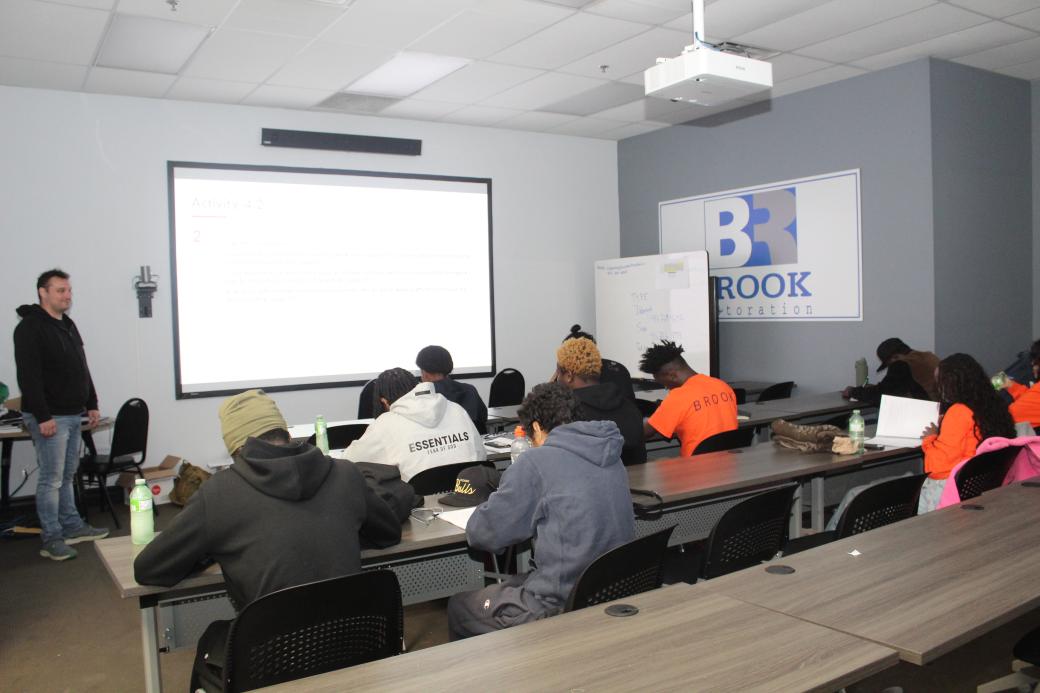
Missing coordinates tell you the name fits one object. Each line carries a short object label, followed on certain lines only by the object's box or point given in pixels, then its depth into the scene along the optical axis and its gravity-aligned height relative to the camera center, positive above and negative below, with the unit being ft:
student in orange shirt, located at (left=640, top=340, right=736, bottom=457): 13.78 -1.52
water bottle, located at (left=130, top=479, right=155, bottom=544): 8.15 -1.81
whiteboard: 23.40 +0.52
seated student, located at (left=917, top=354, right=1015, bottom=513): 11.24 -1.41
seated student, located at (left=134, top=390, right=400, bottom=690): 6.72 -1.63
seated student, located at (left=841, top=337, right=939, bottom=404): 17.66 -1.18
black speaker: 21.75 +5.21
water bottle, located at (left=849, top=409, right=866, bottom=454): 13.21 -1.76
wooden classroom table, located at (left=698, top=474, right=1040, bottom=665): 5.43 -2.03
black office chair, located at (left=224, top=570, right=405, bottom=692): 5.99 -2.30
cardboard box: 19.86 -3.54
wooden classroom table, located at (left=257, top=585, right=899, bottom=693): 4.76 -2.07
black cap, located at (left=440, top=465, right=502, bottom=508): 9.84 -1.95
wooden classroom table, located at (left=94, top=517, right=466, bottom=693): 7.14 -2.17
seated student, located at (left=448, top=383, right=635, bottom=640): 7.50 -1.78
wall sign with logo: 20.99 +2.10
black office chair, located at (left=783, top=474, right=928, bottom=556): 8.95 -2.14
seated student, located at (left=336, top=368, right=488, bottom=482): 11.19 -1.50
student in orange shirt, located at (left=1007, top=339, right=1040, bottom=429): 14.69 -1.65
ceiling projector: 12.44 +3.84
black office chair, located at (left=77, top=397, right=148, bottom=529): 17.74 -2.50
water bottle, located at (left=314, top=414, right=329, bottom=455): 12.61 -1.65
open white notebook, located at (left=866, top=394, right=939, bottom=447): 13.07 -1.66
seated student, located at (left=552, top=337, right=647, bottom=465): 12.48 -1.07
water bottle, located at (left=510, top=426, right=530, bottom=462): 10.68 -1.59
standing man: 15.56 -1.05
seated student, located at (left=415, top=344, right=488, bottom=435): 15.21 -1.04
